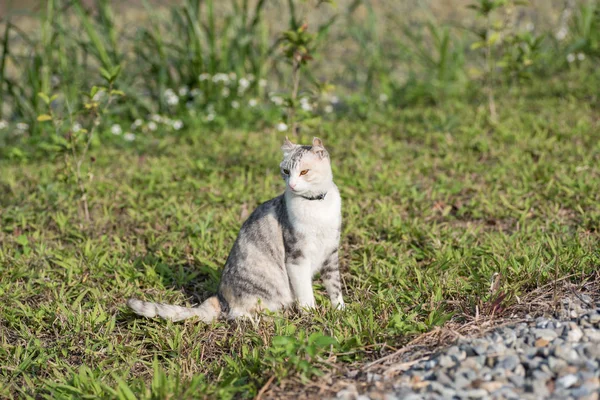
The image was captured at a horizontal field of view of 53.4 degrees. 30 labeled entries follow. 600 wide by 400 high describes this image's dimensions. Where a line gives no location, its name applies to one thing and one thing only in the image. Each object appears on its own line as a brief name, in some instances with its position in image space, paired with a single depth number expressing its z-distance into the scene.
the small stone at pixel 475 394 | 2.18
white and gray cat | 3.15
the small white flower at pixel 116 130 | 6.04
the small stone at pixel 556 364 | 2.25
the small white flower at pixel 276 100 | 6.63
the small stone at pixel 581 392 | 2.11
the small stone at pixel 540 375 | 2.21
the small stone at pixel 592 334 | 2.42
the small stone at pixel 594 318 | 2.55
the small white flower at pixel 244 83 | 6.63
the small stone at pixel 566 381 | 2.17
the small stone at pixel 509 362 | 2.31
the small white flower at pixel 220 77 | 6.59
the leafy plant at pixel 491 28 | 5.49
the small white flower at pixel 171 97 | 6.53
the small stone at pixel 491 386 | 2.20
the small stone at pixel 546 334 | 2.45
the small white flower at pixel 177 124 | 6.37
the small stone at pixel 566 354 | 2.29
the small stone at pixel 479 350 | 2.41
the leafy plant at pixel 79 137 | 4.27
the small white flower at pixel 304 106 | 5.42
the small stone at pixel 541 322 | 2.60
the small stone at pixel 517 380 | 2.23
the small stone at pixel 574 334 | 2.44
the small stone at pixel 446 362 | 2.37
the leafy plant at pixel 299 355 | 2.44
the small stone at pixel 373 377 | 2.41
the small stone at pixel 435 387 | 2.24
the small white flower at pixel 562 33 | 8.21
